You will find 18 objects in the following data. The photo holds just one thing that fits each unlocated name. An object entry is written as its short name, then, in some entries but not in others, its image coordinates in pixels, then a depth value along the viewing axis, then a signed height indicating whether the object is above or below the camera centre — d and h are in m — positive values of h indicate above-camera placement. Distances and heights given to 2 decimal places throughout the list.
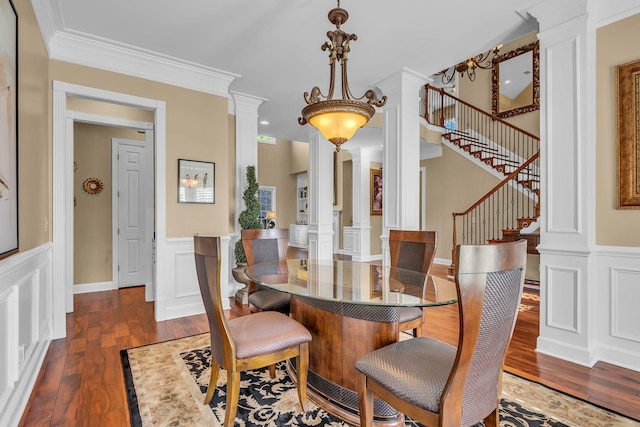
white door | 4.99 +0.04
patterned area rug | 1.77 -1.13
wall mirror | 6.72 +2.96
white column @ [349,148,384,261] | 8.14 +0.28
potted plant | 4.21 +0.00
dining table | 1.65 -0.59
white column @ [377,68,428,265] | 3.75 +0.71
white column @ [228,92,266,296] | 4.62 +1.07
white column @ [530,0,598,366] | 2.47 +0.26
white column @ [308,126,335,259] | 5.28 +0.30
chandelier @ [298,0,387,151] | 2.20 +0.74
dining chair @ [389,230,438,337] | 2.60 -0.30
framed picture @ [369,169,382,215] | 8.63 +0.62
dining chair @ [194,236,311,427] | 1.62 -0.67
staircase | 5.56 +0.71
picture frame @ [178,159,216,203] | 3.70 +0.39
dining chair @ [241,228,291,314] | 2.58 -0.34
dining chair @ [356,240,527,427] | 1.04 -0.55
